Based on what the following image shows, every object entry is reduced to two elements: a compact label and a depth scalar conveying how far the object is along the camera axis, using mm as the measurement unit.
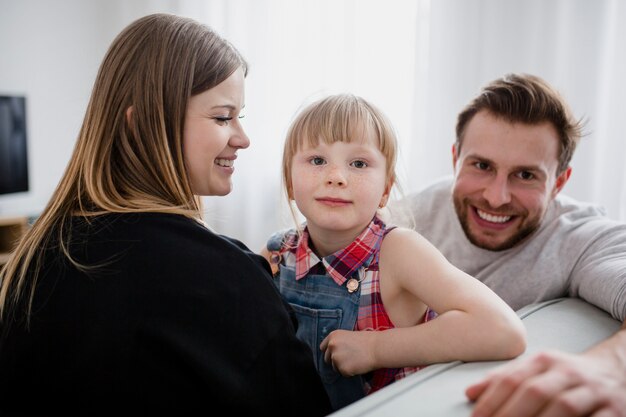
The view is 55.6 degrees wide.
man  1593
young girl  1146
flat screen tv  4113
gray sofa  819
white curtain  2904
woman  882
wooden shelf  3937
